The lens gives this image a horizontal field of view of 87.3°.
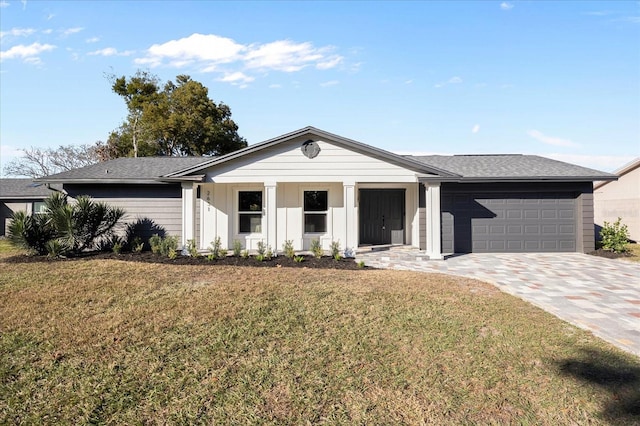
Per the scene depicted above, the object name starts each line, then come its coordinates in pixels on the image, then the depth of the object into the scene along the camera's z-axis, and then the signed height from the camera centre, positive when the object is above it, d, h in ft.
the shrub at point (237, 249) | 31.63 -2.50
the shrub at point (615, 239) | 36.37 -1.83
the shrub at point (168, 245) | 32.10 -2.16
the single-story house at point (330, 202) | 34.55 +2.41
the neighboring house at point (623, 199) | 49.98 +3.70
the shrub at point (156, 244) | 32.78 -2.16
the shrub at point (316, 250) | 30.83 -2.55
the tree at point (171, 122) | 86.22 +26.56
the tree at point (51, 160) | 105.81 +20.25
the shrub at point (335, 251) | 30.35 -2.67
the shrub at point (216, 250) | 30.80 -2.61
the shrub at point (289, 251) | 31.07 -2.68
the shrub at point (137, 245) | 33.88 -2.37
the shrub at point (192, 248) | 31.07 -2.47
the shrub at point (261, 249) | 30.76 -2.46
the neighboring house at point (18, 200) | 62.03 +4.30
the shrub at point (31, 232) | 30.37 -0.86
